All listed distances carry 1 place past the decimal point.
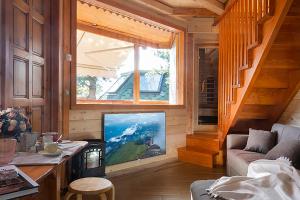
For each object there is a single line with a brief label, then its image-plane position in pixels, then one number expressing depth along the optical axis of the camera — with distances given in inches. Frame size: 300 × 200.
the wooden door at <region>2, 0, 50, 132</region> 72.3
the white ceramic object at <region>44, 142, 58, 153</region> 64.8
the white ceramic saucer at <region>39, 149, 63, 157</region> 63.3
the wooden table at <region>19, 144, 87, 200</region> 63.2
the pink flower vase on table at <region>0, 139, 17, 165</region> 53.5
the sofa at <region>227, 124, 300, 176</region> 114.3
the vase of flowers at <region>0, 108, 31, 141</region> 56.9
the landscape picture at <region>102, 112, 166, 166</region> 138.0
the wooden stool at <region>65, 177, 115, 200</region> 77.0
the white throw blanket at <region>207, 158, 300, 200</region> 63.6
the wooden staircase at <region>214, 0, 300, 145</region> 101.2
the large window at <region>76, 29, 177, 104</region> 141.4
